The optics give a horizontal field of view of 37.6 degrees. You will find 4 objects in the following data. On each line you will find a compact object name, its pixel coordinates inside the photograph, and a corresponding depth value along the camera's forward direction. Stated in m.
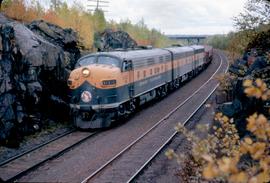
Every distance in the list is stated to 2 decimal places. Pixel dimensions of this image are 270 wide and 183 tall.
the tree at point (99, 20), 62.02
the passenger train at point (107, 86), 18.70
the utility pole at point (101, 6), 56.63
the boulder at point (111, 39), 47.20
